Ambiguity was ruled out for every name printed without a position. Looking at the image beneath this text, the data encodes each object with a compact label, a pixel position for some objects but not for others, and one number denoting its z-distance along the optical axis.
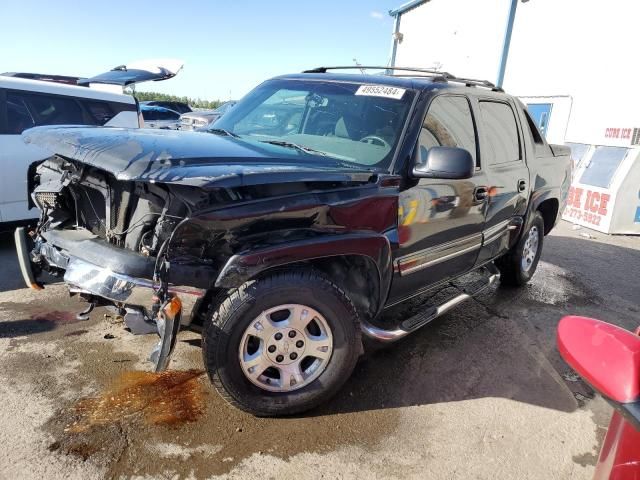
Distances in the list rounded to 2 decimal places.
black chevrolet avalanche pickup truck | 2.35
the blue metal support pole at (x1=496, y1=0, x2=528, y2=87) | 13.90
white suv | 5.29
